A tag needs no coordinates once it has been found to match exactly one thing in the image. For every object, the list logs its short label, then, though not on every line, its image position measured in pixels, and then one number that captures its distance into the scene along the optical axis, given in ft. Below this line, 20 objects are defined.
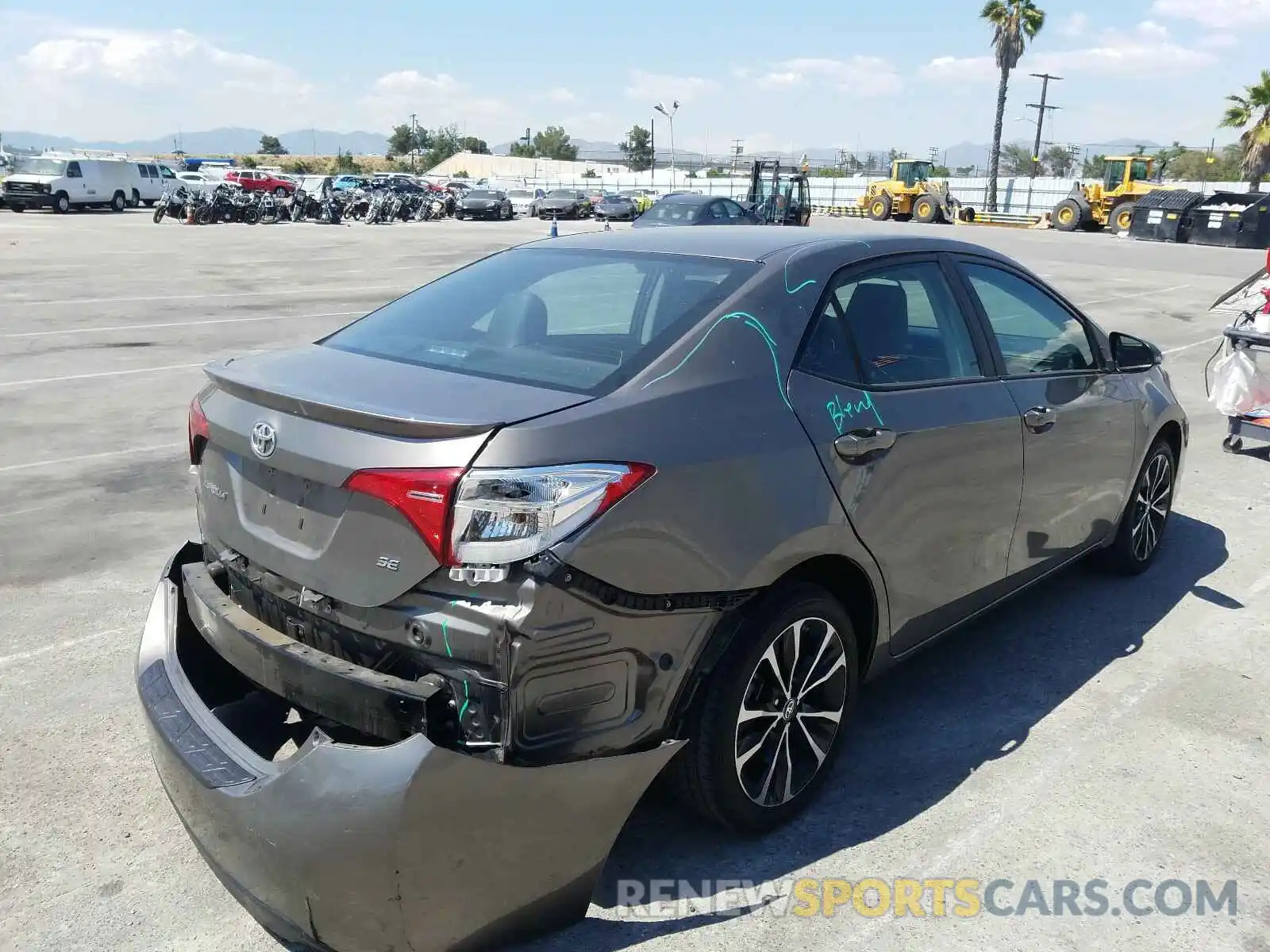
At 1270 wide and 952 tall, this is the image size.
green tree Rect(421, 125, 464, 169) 451.12
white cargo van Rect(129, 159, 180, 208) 144.15
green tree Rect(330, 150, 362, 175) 351.28
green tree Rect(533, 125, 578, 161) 493.36
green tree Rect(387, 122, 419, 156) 469.98
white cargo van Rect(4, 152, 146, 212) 129.80
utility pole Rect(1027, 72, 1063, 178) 260.42
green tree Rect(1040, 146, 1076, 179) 394.52
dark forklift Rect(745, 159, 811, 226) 108.27
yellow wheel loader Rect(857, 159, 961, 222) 145.38
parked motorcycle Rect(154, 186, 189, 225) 121.19
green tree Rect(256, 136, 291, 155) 506.11
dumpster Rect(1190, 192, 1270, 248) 108.68
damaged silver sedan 7.56
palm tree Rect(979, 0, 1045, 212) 178.50
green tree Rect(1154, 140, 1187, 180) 313.73
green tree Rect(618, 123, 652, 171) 444.14
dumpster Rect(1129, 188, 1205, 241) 114.62
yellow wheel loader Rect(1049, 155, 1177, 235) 132.57
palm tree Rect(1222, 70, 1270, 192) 157.58
